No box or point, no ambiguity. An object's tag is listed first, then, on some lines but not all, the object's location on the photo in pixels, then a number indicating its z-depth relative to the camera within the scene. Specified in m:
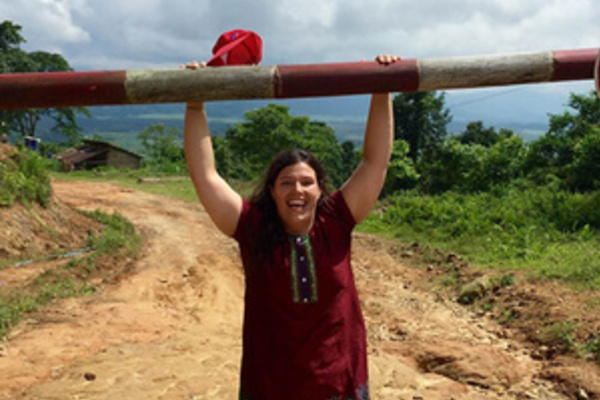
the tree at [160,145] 36.41
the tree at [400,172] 19.88
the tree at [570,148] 13.82
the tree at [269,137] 31.36
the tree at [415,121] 27.64
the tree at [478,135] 27.17
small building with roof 31.06
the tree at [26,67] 30.97
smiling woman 2.00
